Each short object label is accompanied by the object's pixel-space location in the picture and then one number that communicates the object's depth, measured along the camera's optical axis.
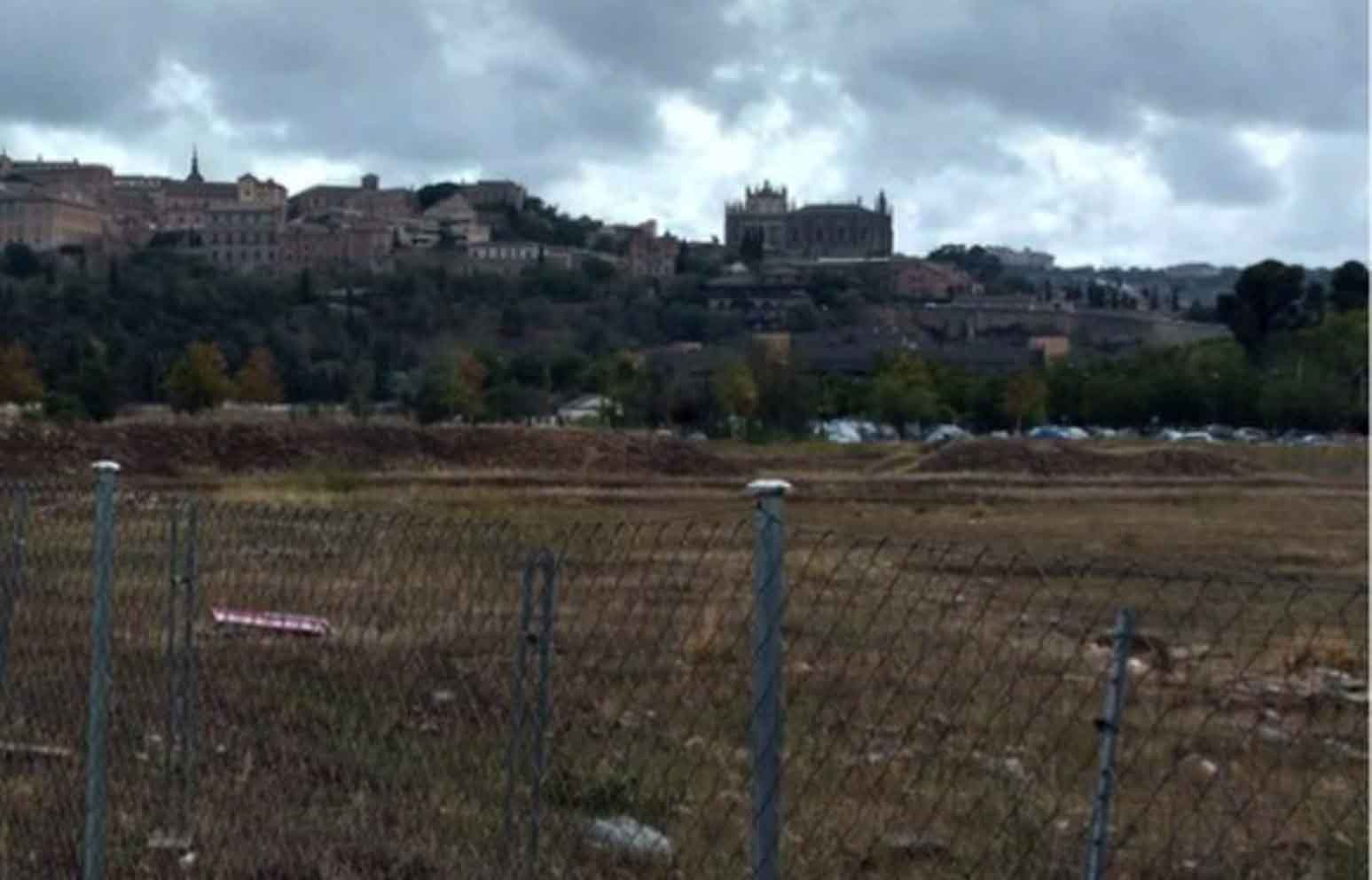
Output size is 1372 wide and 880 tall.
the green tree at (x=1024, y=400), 83.44
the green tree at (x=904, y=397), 82.38
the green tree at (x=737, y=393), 75.44
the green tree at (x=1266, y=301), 99.00
